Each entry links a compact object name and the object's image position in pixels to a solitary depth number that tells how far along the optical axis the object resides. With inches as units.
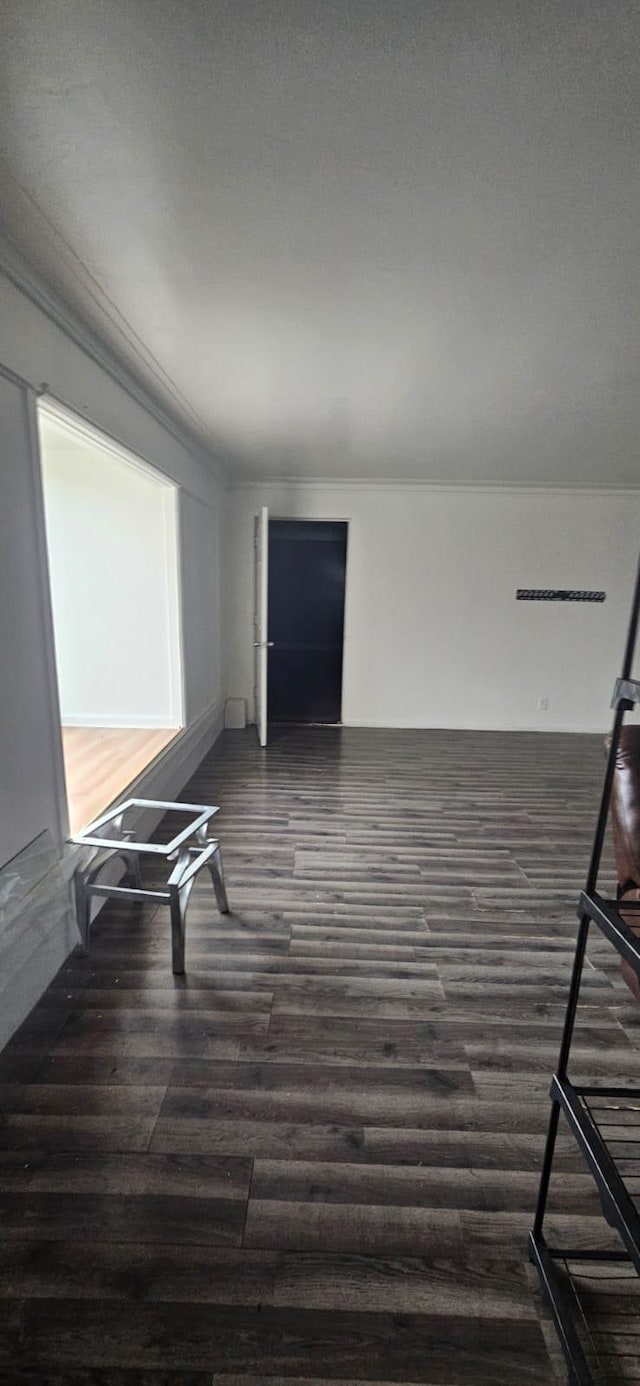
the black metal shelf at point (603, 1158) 30.4
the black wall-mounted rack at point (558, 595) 209.5
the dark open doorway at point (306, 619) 213.3
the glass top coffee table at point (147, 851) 76.9
